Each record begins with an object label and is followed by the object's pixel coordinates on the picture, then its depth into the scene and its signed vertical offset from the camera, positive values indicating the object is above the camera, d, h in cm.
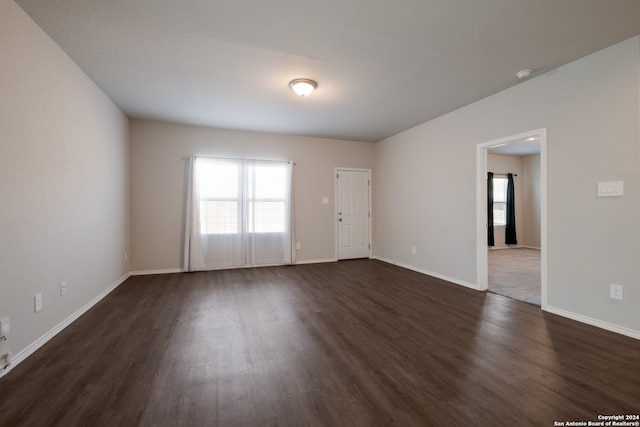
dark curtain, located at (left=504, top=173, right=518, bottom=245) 775 -8
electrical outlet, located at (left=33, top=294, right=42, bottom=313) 218 -74
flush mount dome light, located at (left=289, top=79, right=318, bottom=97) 315 +152
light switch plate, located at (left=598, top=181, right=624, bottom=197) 248 +23
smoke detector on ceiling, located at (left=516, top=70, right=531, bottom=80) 295 +156
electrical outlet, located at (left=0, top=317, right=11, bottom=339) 183 -79
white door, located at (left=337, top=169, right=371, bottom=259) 601 +0
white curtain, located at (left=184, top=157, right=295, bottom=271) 486 -2
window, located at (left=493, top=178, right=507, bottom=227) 779 +30
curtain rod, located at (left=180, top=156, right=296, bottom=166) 489 +105
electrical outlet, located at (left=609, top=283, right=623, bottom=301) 246 -73
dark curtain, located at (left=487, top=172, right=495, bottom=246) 744 +9
